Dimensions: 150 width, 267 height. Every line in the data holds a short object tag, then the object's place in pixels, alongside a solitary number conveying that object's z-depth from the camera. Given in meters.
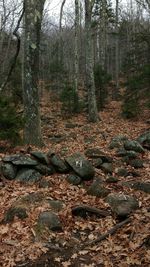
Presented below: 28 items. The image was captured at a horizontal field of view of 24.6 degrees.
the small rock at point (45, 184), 7.84
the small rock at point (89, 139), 12.73
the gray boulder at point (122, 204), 6.45
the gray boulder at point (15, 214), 6.50
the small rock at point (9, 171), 8.19
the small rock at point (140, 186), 7.57
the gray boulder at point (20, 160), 8.31
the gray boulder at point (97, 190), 7.33
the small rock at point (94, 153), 9.52
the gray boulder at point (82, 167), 8.13
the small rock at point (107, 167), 8.79
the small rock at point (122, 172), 8.66
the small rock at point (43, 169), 8.39
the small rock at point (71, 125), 17.22
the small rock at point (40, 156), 8.54
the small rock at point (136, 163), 9.28
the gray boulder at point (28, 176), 8.11
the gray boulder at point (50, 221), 6.15
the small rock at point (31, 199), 6.98
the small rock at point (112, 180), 8.11
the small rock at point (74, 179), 8.02
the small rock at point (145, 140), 11.37
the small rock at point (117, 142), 11.21
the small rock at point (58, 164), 8.44
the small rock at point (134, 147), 10.53
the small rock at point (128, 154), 9.89
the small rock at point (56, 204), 6.79
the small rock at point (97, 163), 9.01
